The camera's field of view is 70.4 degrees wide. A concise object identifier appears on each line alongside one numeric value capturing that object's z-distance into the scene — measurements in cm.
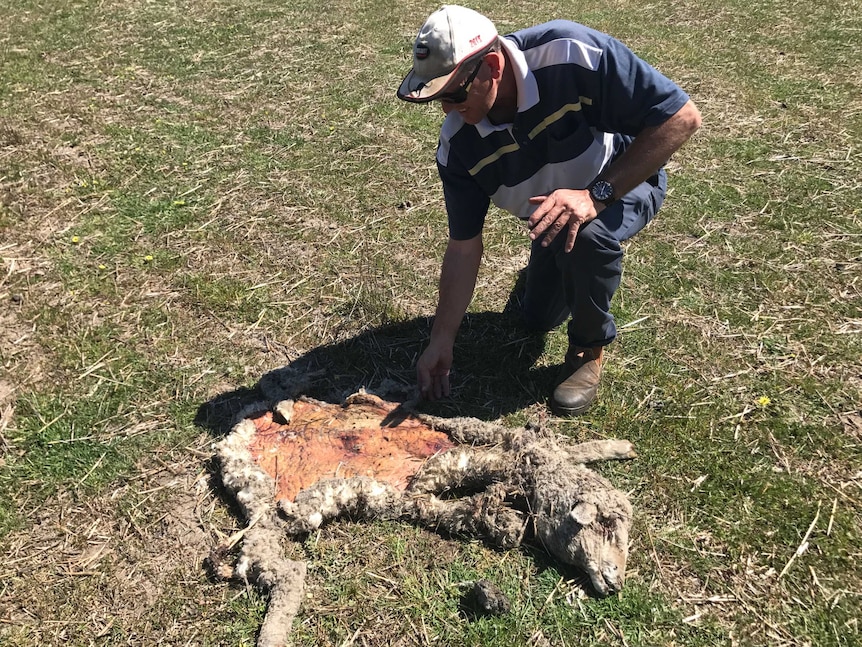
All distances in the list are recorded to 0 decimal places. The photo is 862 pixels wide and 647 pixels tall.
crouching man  246
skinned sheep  248
